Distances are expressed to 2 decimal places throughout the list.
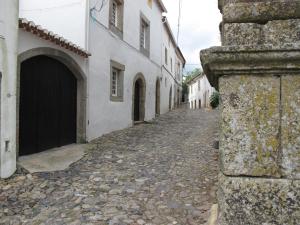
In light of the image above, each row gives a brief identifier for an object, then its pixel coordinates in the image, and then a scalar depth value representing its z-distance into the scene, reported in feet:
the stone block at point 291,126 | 5.17
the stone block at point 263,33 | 5.25
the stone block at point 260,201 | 5.12
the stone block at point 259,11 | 5.31
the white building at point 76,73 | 21.95
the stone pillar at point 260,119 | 5.13
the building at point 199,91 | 106.11
